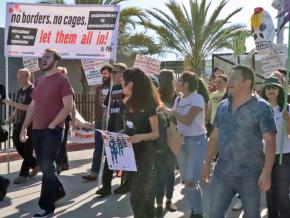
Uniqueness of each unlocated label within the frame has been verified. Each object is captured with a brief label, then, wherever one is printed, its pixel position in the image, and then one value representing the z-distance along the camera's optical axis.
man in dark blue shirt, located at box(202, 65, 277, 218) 3.86
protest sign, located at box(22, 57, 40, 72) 12.30
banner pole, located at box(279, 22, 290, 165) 4.32
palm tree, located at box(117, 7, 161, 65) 22.19
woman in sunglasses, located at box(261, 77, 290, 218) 4.96
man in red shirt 5.79
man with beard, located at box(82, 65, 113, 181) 8.22
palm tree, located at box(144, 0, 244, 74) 22.25
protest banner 8.10
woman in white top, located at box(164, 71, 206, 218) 5.52
